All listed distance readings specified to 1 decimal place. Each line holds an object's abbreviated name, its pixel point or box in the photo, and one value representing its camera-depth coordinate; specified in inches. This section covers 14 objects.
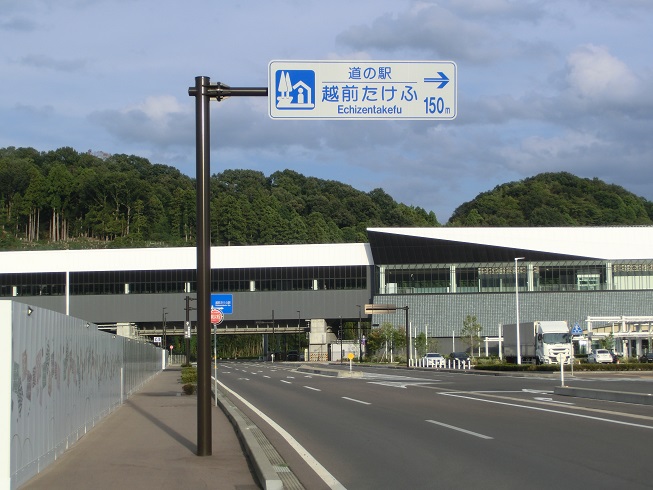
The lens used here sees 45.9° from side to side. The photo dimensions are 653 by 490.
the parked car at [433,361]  2728.8
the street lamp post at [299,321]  3678.9
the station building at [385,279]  3444.9
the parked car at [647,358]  2277.3
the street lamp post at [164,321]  3491.1
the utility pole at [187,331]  2365.4
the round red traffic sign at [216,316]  903.1
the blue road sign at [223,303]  960.3
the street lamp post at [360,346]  3594.0
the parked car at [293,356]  4070.9
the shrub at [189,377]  1164.0
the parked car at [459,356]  3050.0
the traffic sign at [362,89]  440.1
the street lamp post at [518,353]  2315.5
